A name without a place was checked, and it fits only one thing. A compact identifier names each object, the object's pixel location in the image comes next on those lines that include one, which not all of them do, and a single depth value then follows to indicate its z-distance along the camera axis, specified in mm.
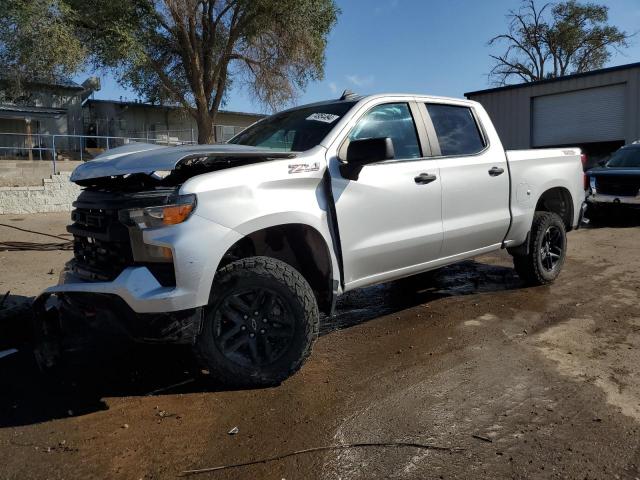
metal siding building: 20125
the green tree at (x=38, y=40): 15680
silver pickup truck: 3117
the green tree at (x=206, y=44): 17844
